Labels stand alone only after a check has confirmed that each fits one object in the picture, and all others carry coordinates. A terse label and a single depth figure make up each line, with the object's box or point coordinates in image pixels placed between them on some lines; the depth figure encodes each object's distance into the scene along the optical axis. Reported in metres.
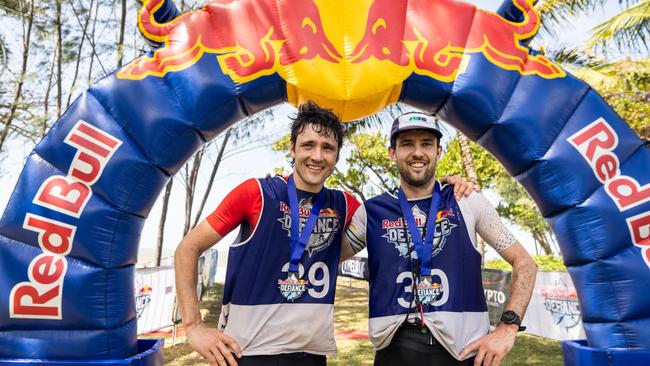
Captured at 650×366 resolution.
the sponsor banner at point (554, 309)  7.66
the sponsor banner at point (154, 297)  7.96
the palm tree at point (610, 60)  9.90
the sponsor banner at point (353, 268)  17.25
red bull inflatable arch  3.14
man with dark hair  2.54
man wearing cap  2.54
